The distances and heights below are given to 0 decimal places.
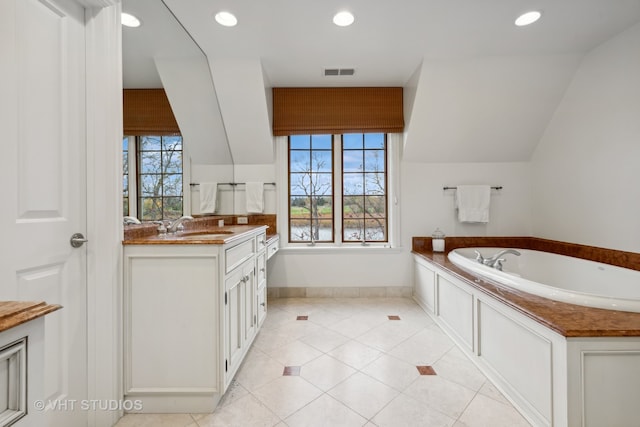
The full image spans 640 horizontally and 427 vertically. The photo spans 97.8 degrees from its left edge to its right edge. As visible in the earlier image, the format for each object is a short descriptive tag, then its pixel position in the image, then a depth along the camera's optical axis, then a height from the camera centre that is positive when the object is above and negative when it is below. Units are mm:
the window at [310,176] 3244 +445
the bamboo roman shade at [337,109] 3029 +1146
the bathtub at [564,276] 1402 -455
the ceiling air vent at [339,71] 2619 +1363
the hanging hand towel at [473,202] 3023 +122
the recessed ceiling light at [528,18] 1875 +1343
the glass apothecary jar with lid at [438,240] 2975 -288
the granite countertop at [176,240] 1391 -127
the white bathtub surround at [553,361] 1149 -689
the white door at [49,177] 1006 +156
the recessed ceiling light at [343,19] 1883 +1348
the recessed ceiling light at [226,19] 1887 +1359
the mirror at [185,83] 1675 +938
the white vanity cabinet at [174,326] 1396 -554
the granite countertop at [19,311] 517 -190
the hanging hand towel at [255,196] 3059 +204
